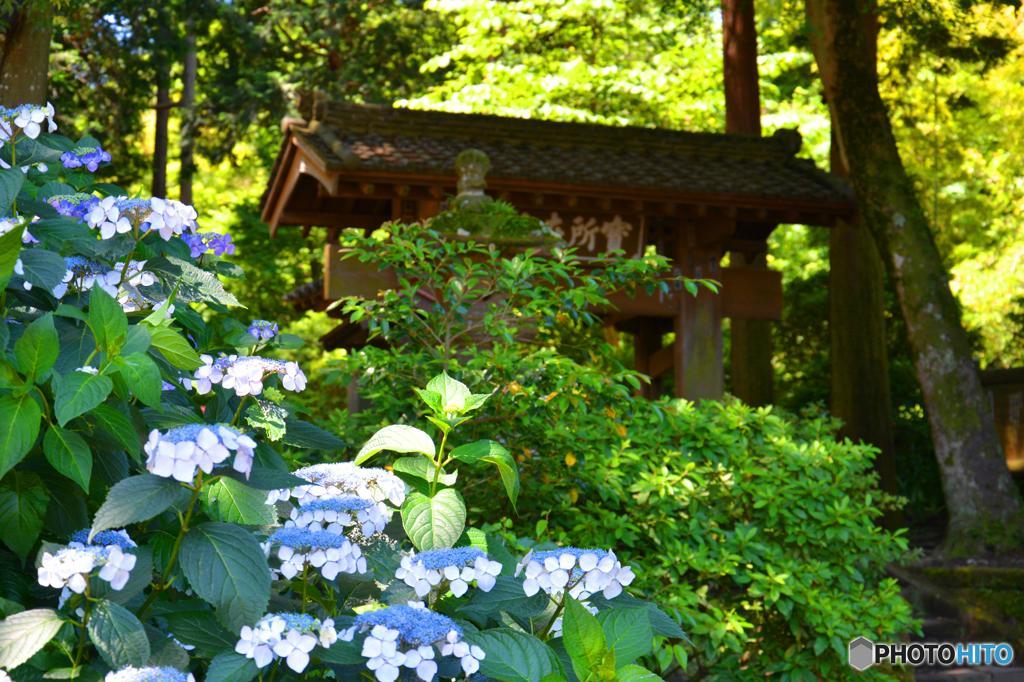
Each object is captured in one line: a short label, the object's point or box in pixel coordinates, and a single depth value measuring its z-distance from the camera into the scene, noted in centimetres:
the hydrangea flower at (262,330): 251
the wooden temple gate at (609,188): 1034
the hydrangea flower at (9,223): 211
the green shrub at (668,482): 478
